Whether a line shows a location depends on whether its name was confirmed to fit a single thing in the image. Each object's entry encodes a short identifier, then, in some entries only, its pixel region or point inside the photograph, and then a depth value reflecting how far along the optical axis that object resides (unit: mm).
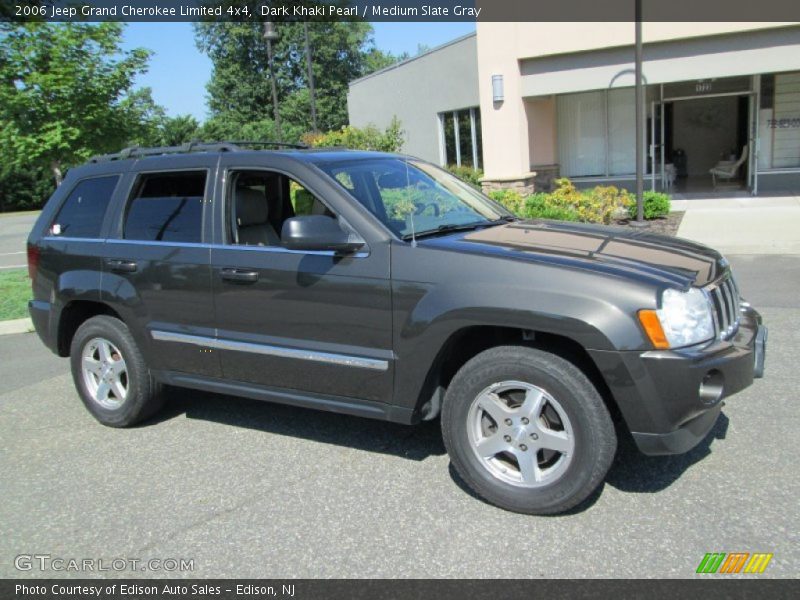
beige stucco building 14461
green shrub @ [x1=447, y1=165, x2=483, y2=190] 18948
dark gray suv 3316
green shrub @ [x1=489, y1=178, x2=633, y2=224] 12508
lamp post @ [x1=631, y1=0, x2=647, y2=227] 12486
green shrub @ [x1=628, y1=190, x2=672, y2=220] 13852
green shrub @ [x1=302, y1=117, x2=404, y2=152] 16922
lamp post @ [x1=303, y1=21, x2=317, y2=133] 24377
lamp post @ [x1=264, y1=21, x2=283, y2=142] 16891
